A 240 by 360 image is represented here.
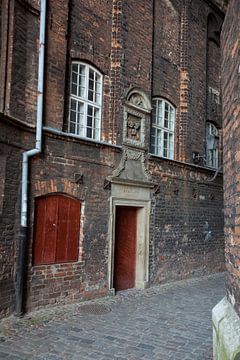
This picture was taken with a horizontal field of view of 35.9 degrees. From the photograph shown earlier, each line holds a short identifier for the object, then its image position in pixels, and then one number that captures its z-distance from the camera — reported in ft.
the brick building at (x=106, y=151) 24.29
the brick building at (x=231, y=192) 10.07
